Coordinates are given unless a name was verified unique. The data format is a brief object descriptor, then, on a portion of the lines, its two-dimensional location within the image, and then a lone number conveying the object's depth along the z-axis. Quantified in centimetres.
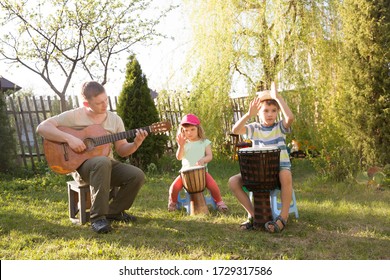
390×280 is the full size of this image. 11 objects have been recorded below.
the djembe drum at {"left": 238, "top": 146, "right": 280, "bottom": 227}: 398
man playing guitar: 412
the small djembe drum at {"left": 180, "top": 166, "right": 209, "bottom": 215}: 469
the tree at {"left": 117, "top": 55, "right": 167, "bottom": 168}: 855
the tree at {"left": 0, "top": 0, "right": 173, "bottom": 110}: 1255
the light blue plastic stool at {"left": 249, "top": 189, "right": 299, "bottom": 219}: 429
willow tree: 813
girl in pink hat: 500
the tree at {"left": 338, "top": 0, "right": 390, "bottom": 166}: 626
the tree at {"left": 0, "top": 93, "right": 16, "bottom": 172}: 845
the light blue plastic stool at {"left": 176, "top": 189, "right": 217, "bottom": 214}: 509
